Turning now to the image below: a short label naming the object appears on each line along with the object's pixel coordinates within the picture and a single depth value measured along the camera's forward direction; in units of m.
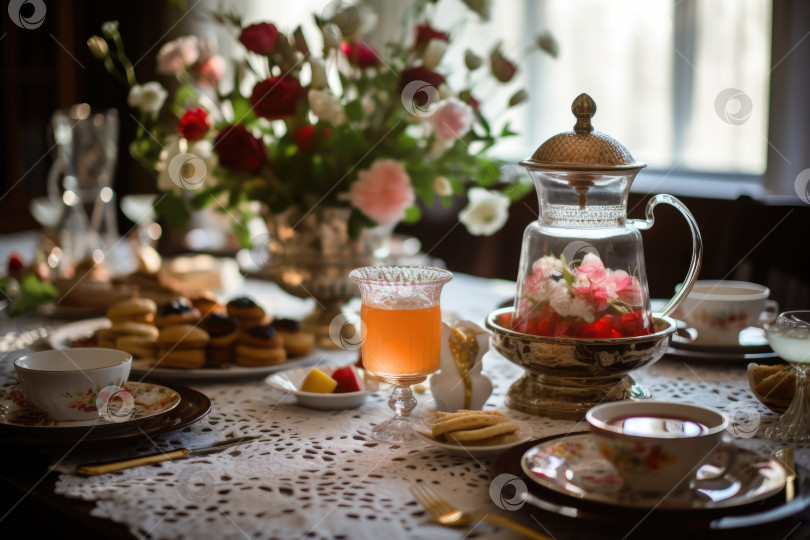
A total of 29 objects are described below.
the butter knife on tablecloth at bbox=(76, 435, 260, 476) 0.95
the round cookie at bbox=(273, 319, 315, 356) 1.43
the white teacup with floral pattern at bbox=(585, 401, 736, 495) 0.80
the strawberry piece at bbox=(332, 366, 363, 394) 1.22
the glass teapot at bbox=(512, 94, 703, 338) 1.13
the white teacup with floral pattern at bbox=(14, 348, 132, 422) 1.04
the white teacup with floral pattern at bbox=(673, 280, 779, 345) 1.41
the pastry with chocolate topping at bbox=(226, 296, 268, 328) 1.43
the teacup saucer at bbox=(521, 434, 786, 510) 0.81
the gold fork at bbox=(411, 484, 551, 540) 0.79
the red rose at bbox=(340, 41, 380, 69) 1.55
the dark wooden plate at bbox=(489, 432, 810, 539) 0.77
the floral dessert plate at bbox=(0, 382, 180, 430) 1.05
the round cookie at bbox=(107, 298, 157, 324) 1.46
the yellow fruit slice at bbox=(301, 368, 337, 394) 1.22
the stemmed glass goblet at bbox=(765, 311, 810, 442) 1.06
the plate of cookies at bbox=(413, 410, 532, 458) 0.99
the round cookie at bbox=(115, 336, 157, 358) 1.40
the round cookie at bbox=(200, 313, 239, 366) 1.37
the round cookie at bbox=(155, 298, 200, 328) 1.38
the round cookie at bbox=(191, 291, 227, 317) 1.47
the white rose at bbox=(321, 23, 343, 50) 1.51
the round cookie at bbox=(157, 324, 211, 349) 1.35
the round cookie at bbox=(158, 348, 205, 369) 1.35
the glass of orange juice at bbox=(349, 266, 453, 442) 1.10
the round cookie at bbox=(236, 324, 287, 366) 1.37
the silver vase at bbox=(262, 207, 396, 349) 1.59
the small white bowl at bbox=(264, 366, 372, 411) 1.19
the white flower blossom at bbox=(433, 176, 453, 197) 1.59
